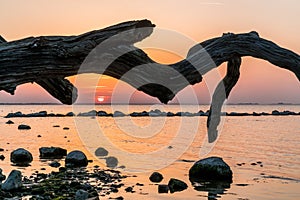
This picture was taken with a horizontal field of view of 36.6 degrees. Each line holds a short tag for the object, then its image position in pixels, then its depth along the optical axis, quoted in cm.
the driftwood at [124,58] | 366
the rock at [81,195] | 1928
